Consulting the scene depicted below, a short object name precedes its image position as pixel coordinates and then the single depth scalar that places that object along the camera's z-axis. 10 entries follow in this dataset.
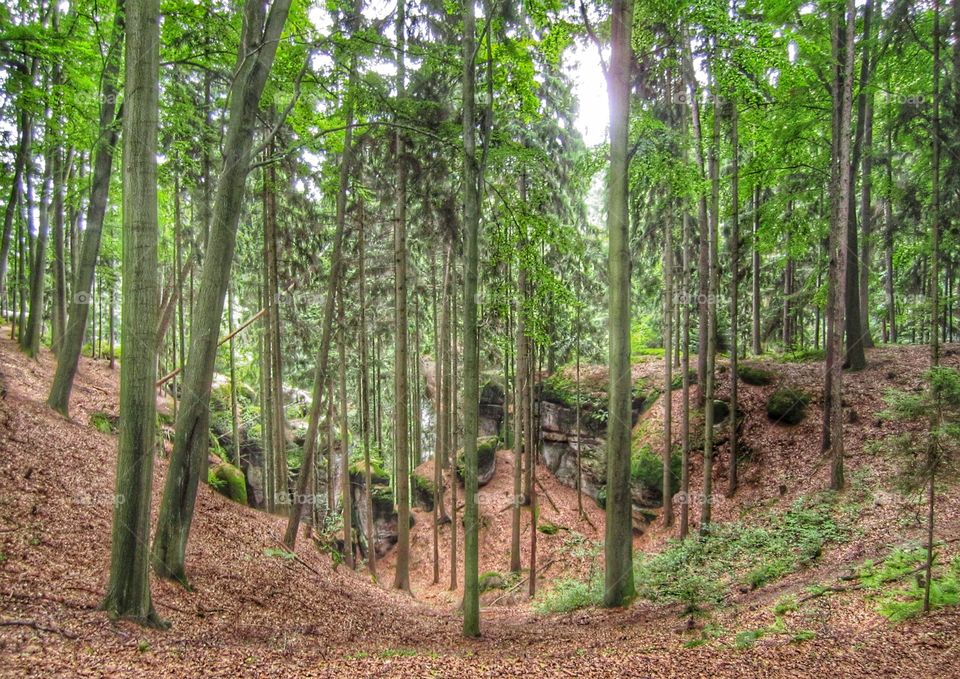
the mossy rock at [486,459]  20.97
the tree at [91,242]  9.64
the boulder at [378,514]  20.27
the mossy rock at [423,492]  20.77
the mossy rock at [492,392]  24.34
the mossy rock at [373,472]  21.05
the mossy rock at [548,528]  16.45
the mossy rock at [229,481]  12.73
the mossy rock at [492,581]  13.98
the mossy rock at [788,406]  13.45
